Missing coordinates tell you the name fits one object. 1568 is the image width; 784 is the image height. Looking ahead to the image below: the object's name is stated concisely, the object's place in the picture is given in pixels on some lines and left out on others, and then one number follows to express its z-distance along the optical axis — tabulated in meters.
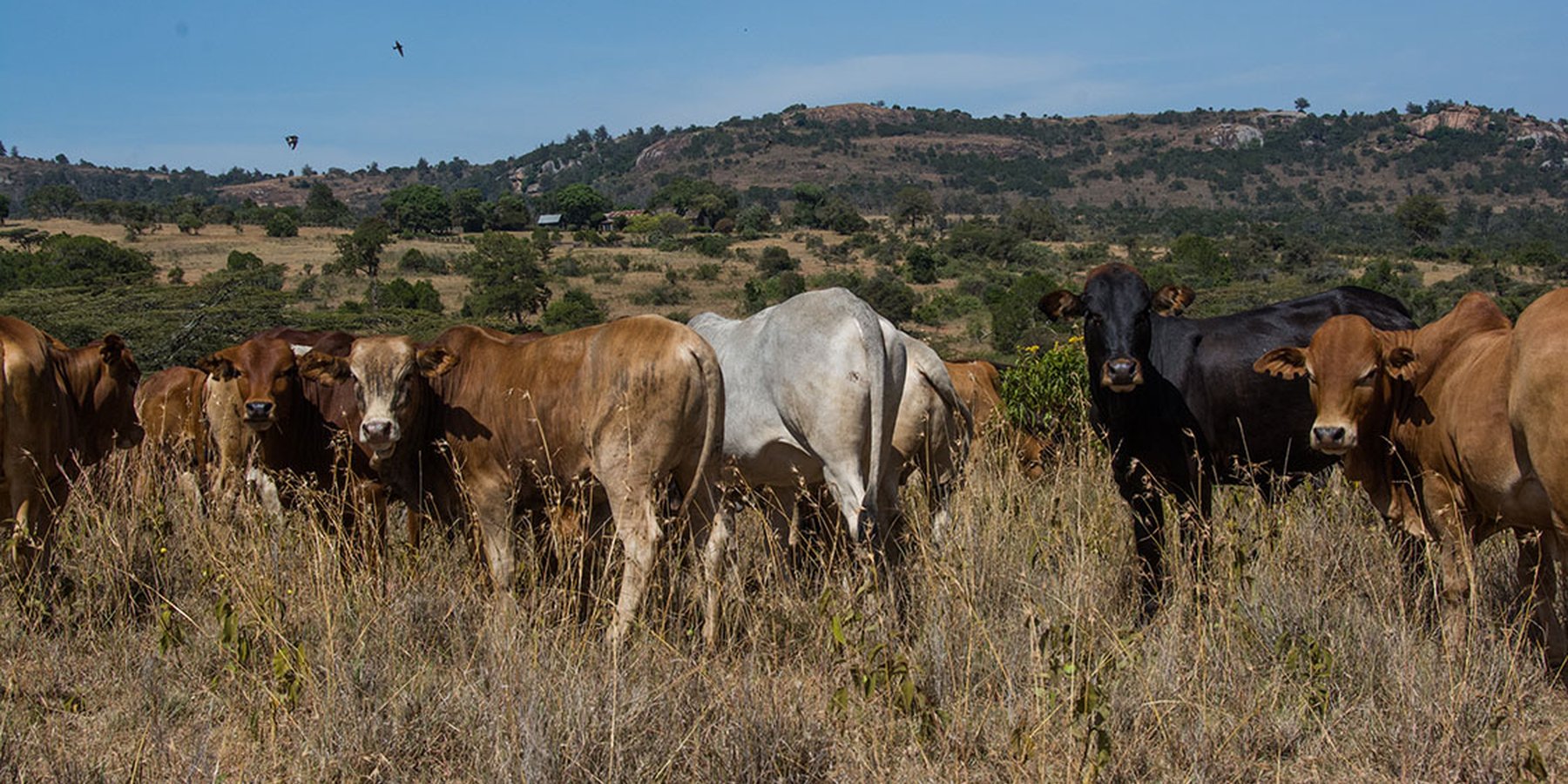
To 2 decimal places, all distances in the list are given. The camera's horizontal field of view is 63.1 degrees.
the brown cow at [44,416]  6.24
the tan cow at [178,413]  8.52
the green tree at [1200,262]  50.41
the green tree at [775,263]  62.56
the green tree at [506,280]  47.22
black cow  6.86
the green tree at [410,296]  46.34
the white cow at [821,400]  6.60
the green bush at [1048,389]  11.18
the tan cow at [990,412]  9.88
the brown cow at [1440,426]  5.12
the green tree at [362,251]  57.53
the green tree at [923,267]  61.50
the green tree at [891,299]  49.19
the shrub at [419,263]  60.34
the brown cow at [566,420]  6.33
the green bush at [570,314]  44.88
